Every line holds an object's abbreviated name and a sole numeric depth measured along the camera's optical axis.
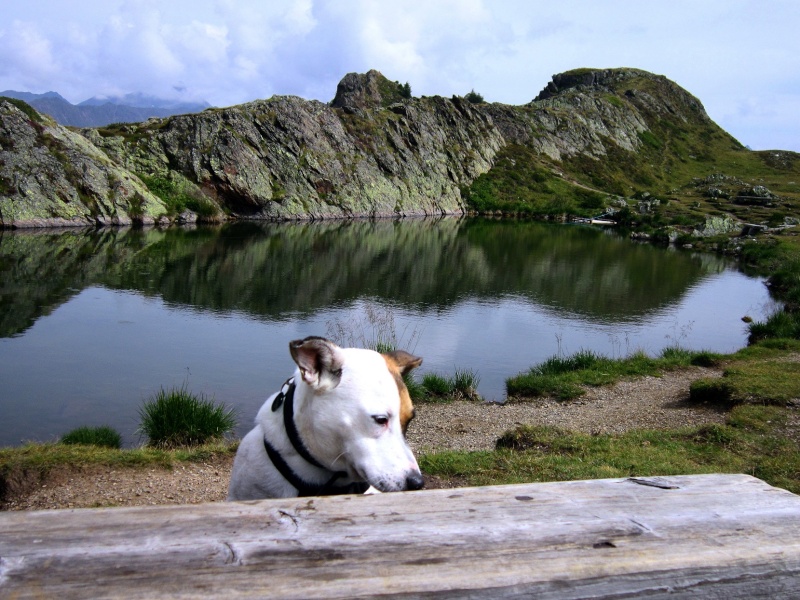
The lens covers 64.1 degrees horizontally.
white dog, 2.74
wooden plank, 1.60
